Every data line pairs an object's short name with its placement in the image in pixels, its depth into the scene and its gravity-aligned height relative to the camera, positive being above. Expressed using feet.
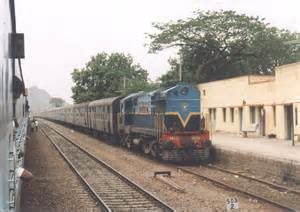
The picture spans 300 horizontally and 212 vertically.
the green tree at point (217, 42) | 158.40 +22.77
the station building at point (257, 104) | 87.81 +2.27
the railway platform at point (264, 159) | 51.01 -4.95
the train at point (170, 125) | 66.90 -1.21
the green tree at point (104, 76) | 217.36 +17.85
